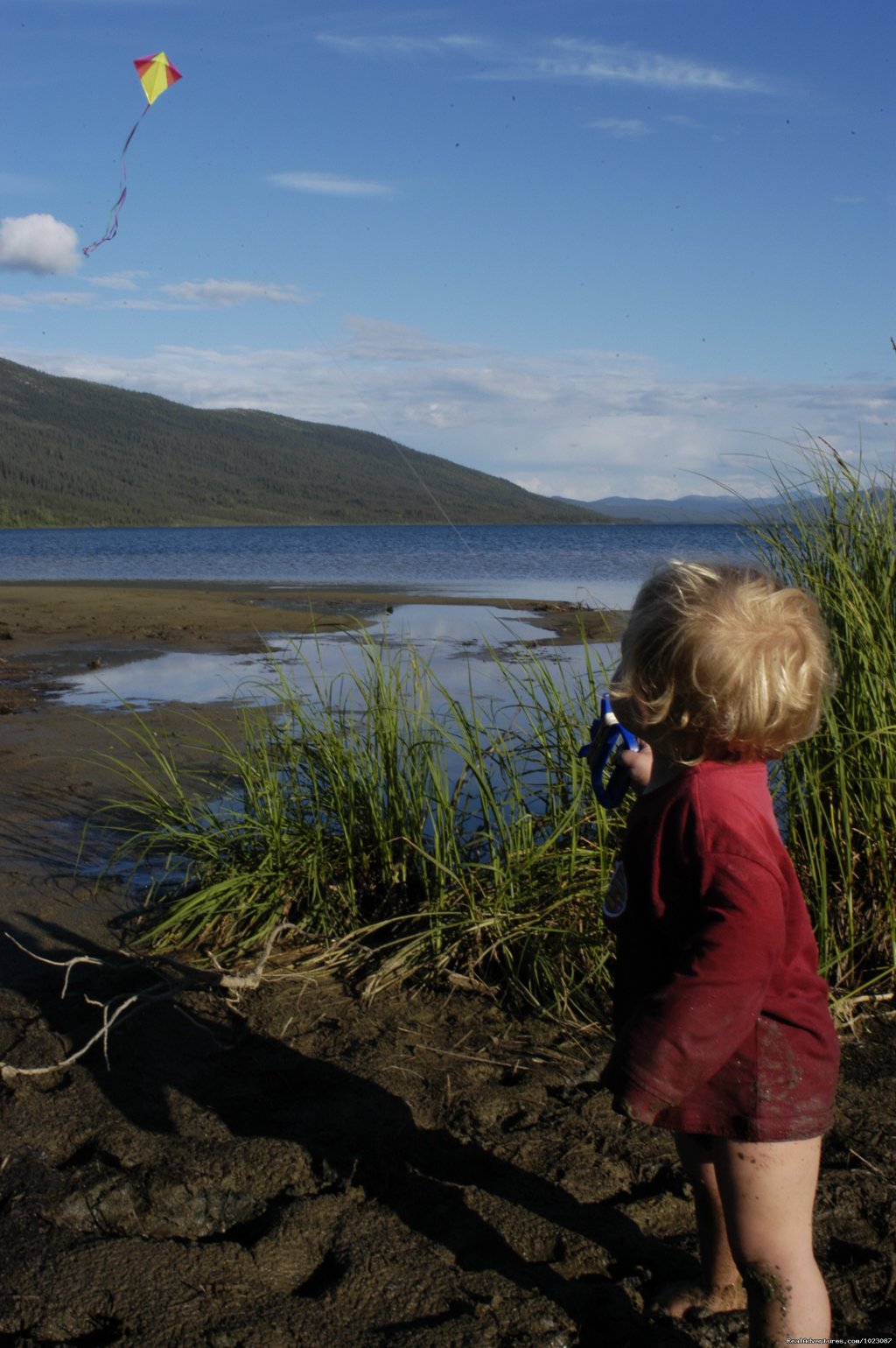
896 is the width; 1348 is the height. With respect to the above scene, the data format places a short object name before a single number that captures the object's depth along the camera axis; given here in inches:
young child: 71.9
